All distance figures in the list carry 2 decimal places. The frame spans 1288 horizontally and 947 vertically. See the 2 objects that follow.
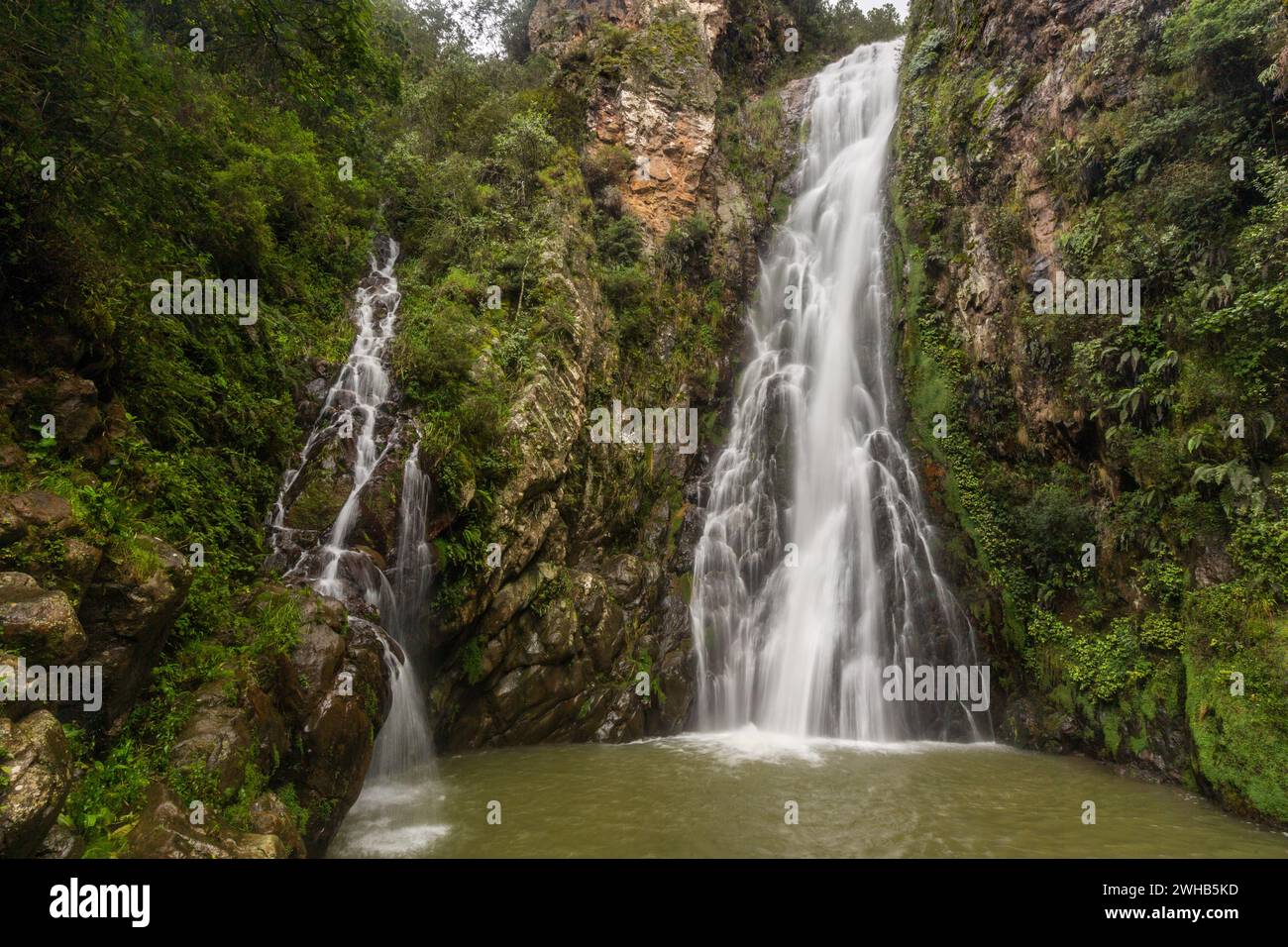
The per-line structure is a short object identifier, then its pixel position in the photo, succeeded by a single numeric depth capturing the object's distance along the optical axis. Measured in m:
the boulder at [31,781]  3.38
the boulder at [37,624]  4.12
